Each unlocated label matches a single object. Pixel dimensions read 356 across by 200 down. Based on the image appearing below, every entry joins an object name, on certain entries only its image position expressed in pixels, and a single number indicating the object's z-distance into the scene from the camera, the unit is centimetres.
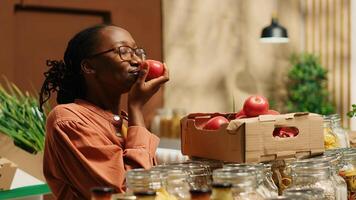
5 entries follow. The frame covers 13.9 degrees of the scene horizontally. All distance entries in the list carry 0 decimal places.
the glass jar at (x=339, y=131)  426
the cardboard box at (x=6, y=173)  493
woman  412
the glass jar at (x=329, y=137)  421
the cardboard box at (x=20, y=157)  519
